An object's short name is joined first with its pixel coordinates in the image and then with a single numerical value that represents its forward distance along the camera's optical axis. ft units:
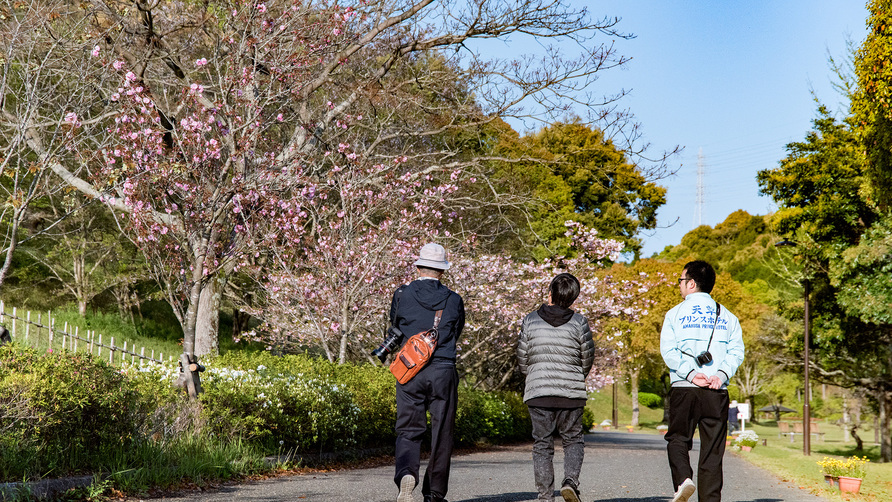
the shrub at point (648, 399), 199.82
